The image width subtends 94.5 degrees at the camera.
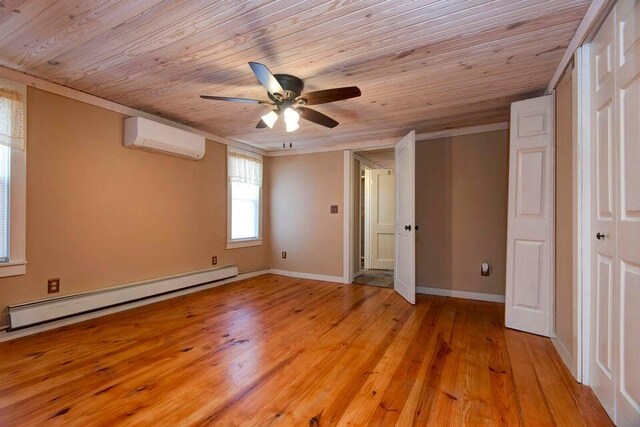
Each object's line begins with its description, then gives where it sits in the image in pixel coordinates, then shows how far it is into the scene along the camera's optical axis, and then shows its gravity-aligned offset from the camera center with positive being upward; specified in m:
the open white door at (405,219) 3.44 -0.08
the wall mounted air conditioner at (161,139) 3.01 +0.80
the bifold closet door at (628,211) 1.29 +0.01
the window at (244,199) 4.39 +0.21
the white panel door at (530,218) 2.50 -0.05
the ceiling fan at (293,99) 2.02 +0.83
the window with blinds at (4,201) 2.33 +0.08
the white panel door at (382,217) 5.74 -0.10
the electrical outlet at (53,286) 2.56 -0.65
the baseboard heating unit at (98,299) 2.35 -0.83
